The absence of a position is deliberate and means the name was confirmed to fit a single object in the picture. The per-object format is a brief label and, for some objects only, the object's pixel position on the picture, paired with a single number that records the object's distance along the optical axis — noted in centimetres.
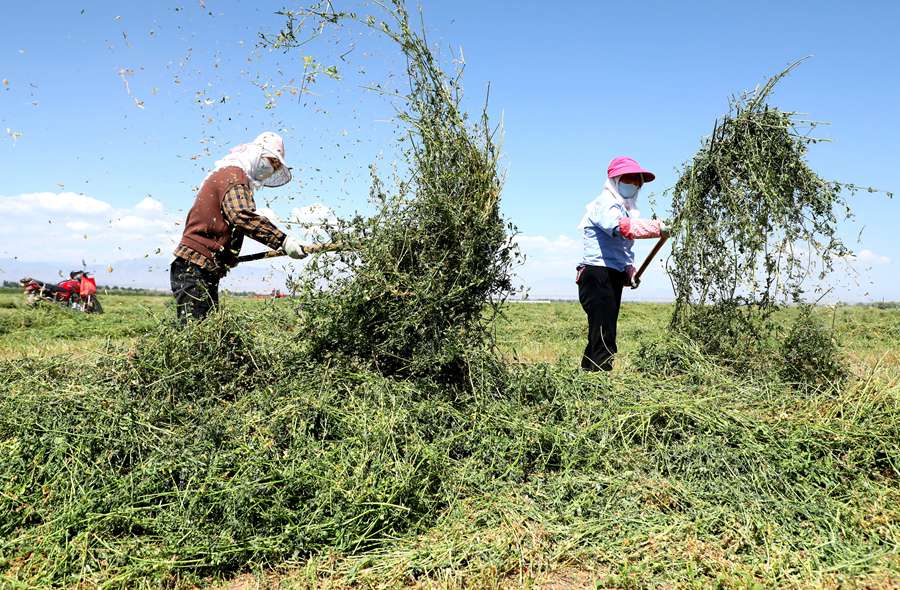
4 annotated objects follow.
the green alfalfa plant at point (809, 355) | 459
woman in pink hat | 489
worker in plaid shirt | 422
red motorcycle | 1575
